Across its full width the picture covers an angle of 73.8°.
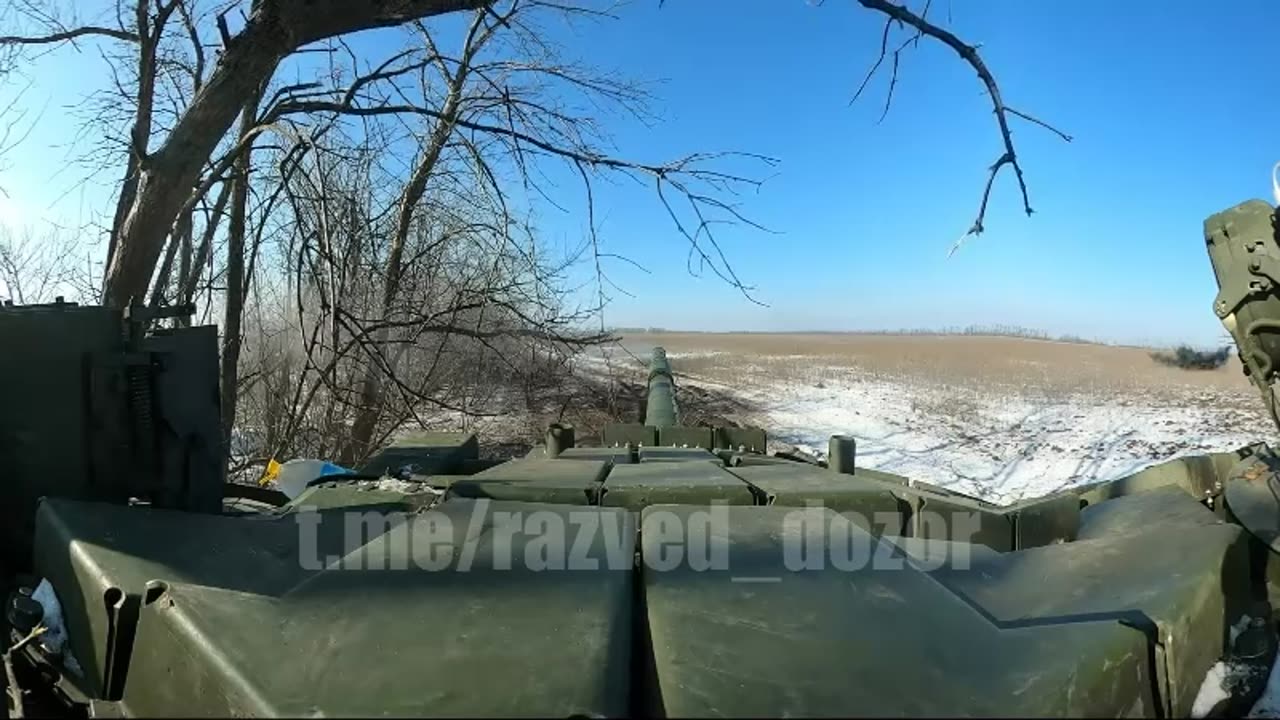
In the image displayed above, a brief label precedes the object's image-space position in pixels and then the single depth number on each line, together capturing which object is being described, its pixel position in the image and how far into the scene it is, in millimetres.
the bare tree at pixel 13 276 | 11616
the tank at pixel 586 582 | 1614
